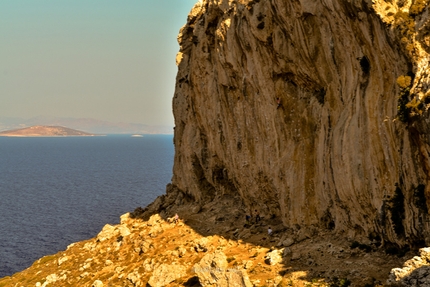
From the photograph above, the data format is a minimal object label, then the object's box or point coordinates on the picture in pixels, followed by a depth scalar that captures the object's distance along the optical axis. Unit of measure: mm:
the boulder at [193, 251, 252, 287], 28328
